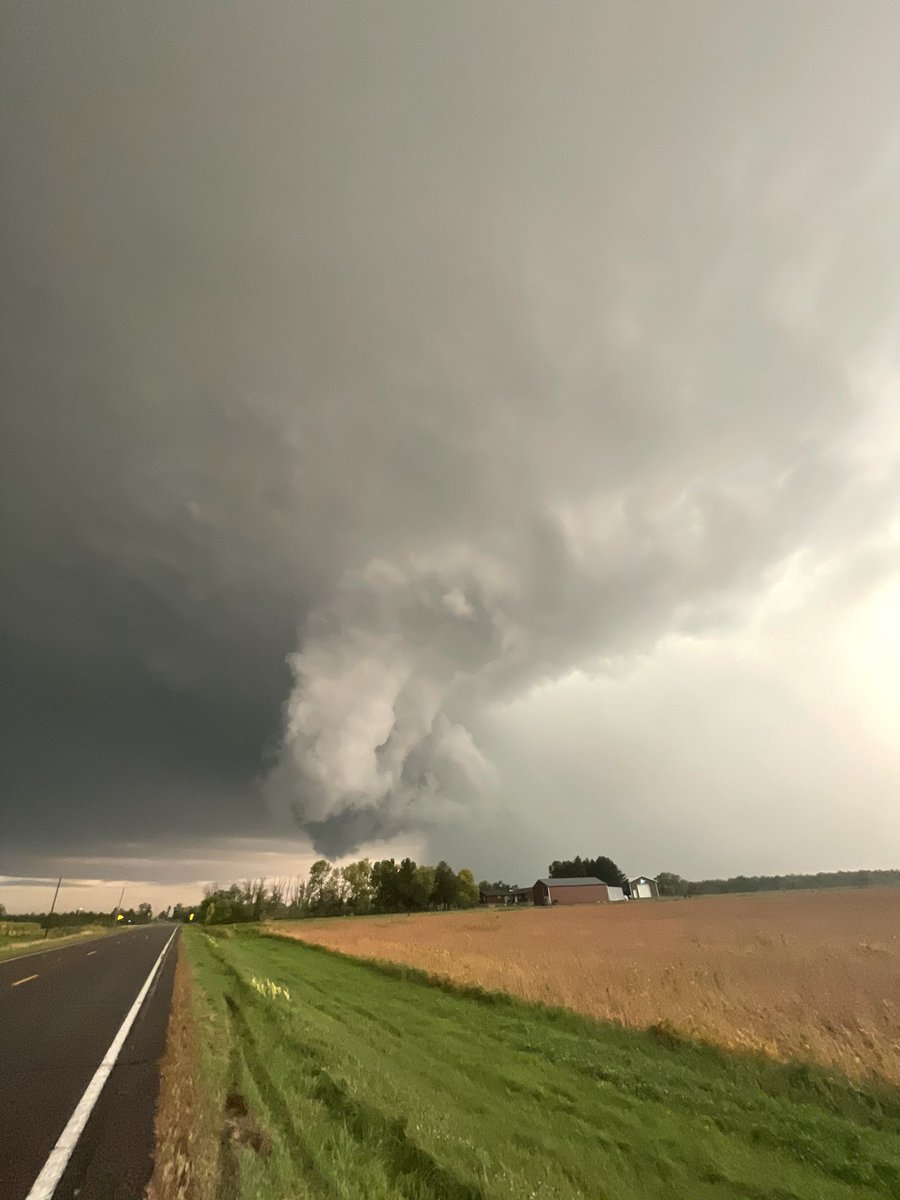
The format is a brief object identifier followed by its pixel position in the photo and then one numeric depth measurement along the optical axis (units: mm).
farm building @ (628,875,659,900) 184875
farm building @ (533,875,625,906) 151250
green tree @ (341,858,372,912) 142125
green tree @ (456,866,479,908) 145625
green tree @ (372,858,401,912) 138625
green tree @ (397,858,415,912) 136500
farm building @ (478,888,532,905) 184250
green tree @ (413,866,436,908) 135400
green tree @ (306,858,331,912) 149375
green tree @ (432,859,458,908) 142250
